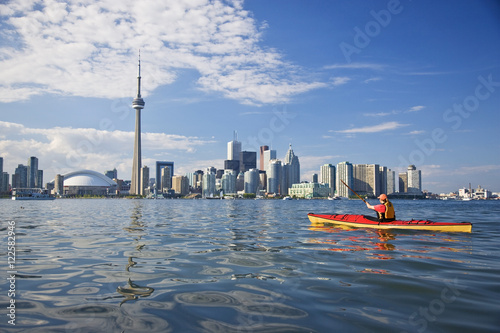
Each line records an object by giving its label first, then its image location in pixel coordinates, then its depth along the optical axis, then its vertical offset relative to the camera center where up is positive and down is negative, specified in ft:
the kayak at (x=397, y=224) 65.26 -8.25
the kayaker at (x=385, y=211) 67.36 -5.61
